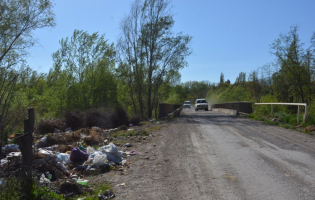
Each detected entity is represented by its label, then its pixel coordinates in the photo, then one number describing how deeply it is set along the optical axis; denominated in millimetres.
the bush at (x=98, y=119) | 19781
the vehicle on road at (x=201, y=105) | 45750
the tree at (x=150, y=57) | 28812
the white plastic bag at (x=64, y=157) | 7500
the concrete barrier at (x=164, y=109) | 26350
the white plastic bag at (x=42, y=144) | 10320
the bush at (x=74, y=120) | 18750
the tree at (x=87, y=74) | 27281
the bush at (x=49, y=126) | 16406
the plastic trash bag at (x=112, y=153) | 7766
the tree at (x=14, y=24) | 15995
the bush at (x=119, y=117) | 20891
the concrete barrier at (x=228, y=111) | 27069
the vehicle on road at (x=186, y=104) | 66762
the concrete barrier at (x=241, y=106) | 24348
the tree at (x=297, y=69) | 21688
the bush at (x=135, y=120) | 21744
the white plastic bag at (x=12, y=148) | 8070
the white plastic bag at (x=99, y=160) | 7153
